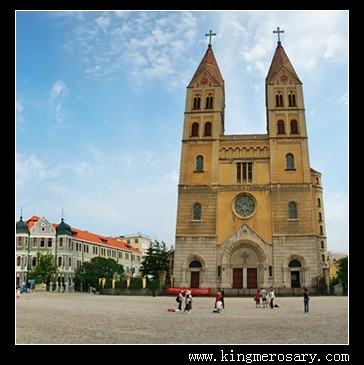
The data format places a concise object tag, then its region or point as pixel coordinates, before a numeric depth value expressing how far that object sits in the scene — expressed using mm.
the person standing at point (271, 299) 26780
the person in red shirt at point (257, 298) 27484
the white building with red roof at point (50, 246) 64438
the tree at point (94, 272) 64438
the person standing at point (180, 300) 24703
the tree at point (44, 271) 58031
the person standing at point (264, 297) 27922
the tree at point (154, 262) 65125
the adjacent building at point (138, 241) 118981
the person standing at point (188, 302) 23319
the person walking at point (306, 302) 22894
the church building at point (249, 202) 45500
